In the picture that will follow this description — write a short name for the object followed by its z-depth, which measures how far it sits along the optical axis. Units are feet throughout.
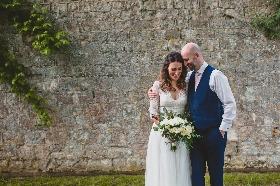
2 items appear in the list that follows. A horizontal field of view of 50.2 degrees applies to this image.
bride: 10.81
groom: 10.18
